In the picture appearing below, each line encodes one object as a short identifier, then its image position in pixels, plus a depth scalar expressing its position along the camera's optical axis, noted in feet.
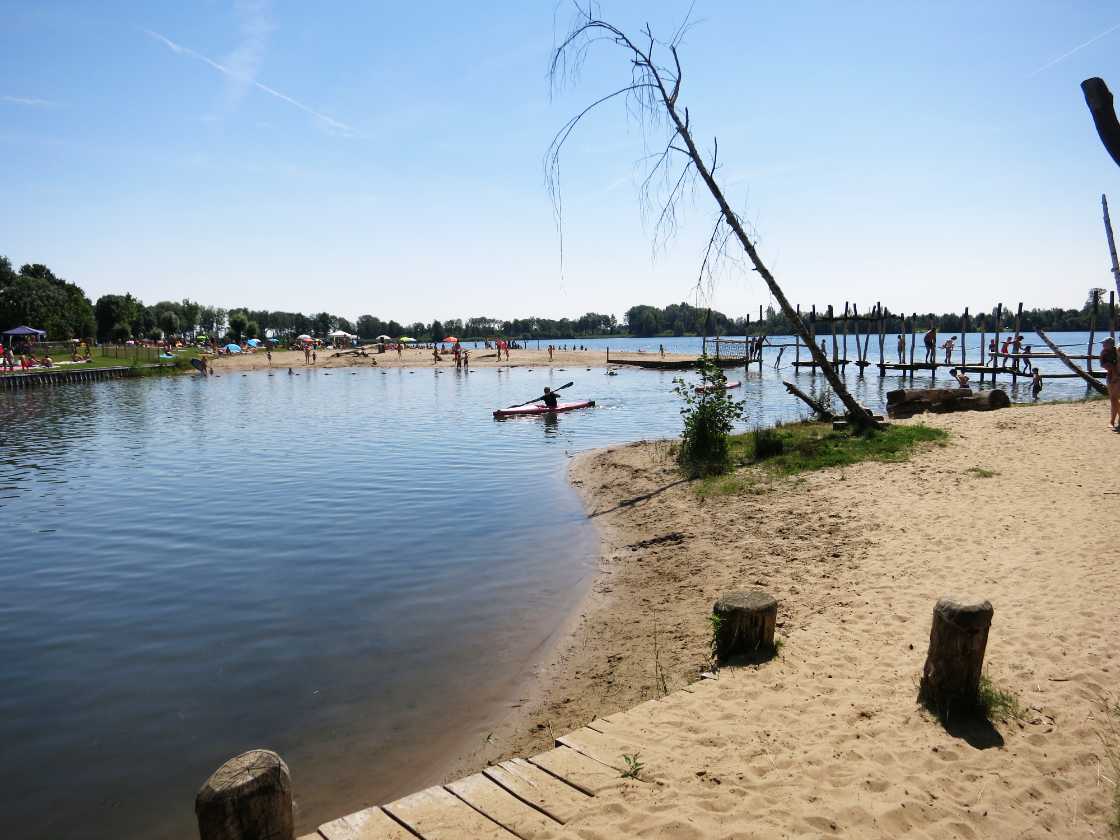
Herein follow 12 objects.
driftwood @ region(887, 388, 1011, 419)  66.80
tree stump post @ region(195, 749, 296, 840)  10.98
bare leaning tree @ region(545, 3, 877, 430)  49.34
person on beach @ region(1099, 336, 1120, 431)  49.29
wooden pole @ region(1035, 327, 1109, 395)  59.47
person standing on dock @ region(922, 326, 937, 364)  149.03
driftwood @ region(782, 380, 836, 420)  65.07
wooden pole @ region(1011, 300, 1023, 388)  120.78
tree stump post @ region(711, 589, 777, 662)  20.24
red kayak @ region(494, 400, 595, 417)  98.65
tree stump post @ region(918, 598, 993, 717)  15.34
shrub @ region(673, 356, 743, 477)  51.85
